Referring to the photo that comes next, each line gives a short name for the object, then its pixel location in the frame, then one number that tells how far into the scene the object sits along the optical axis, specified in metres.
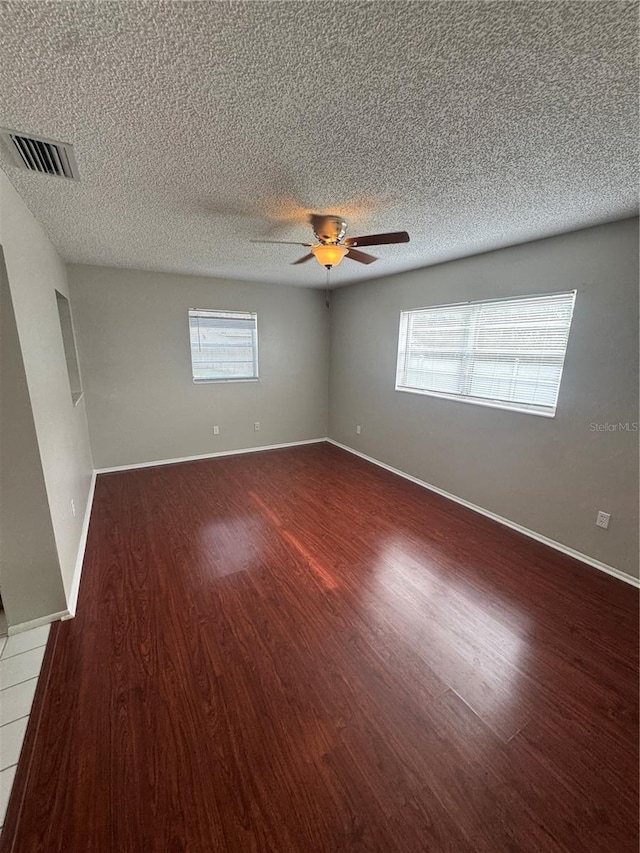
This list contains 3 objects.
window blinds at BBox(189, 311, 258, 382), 4.32
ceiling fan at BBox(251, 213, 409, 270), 2.13
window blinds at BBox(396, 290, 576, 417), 2.62
